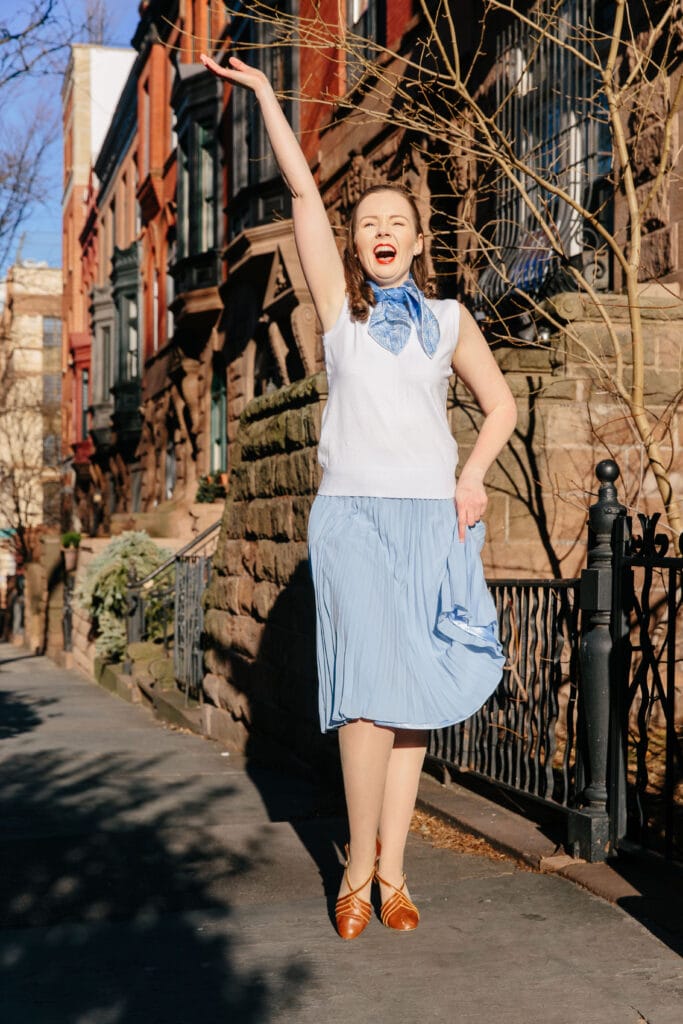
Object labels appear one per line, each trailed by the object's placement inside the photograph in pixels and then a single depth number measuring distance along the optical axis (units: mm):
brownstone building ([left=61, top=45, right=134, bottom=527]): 40656
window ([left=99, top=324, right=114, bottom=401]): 35469
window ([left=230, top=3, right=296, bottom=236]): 17766
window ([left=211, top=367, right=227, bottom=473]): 21875
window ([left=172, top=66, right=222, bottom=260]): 22375
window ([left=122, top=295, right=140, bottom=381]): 32250
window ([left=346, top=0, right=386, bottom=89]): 13453
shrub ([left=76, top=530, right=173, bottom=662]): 15695
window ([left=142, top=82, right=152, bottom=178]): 29447
